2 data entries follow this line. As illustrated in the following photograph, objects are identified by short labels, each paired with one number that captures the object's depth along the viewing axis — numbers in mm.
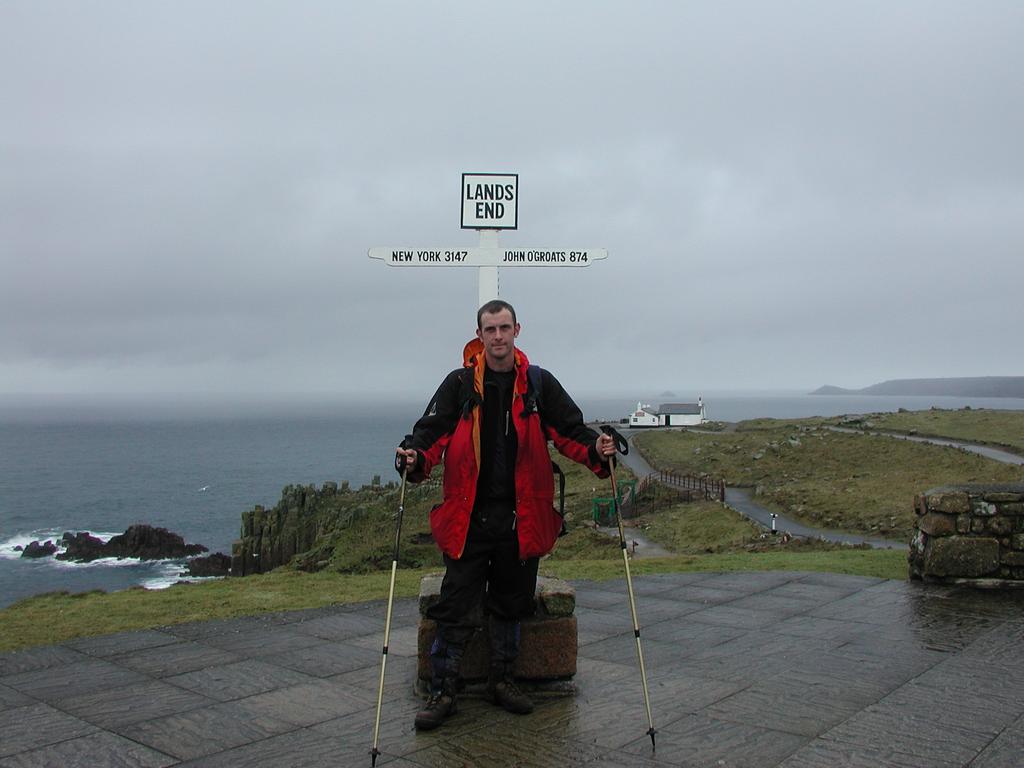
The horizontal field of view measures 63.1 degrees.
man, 4727
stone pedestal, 5160
